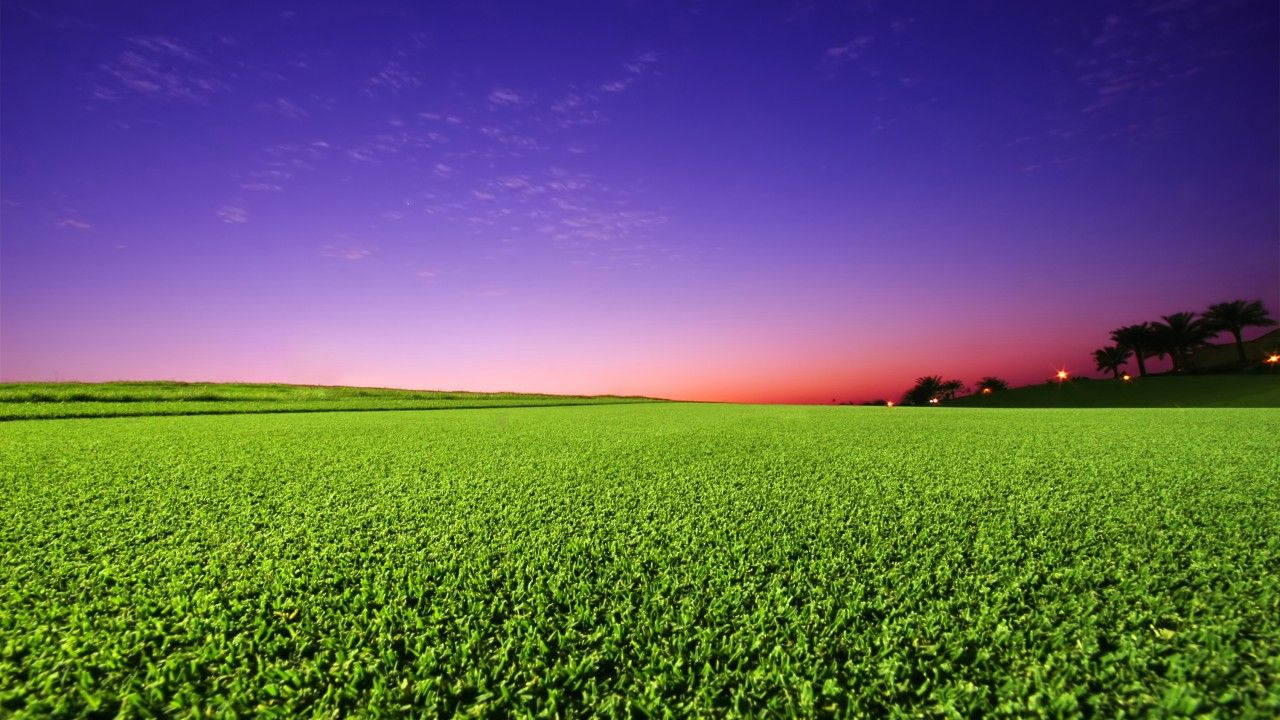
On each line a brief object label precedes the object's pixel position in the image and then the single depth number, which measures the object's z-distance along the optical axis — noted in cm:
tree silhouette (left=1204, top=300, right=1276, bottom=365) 3741
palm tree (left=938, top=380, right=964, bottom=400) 4572
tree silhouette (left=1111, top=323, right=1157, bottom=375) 4141
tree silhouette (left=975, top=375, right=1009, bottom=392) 4844
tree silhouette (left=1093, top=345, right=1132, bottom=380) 4681
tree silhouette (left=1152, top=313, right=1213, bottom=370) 3919
